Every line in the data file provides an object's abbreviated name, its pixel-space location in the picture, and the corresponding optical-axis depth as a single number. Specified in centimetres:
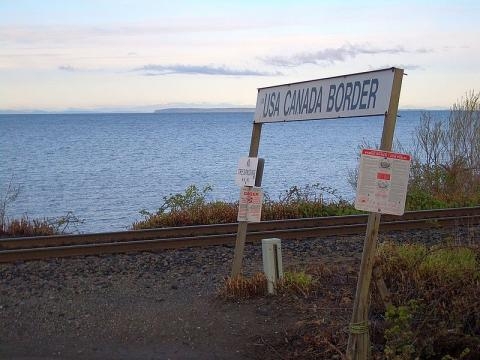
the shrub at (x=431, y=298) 551
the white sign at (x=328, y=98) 570
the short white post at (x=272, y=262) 752
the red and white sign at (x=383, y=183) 529
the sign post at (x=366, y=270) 544
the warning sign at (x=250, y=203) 779
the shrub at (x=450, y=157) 1722
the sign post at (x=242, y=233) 785
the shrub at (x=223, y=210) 1334
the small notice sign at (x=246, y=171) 774
